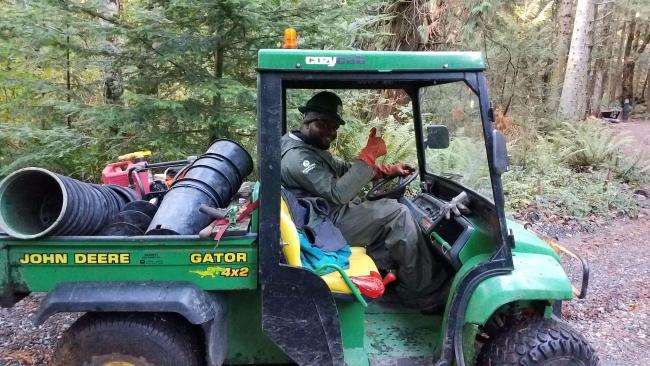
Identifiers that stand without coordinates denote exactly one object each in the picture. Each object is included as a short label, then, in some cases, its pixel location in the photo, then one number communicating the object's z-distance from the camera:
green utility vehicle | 2.56
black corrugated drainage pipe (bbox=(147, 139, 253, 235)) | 2.71
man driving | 3.42
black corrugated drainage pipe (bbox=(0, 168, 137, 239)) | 2.47
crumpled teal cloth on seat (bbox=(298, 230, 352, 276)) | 2.91
